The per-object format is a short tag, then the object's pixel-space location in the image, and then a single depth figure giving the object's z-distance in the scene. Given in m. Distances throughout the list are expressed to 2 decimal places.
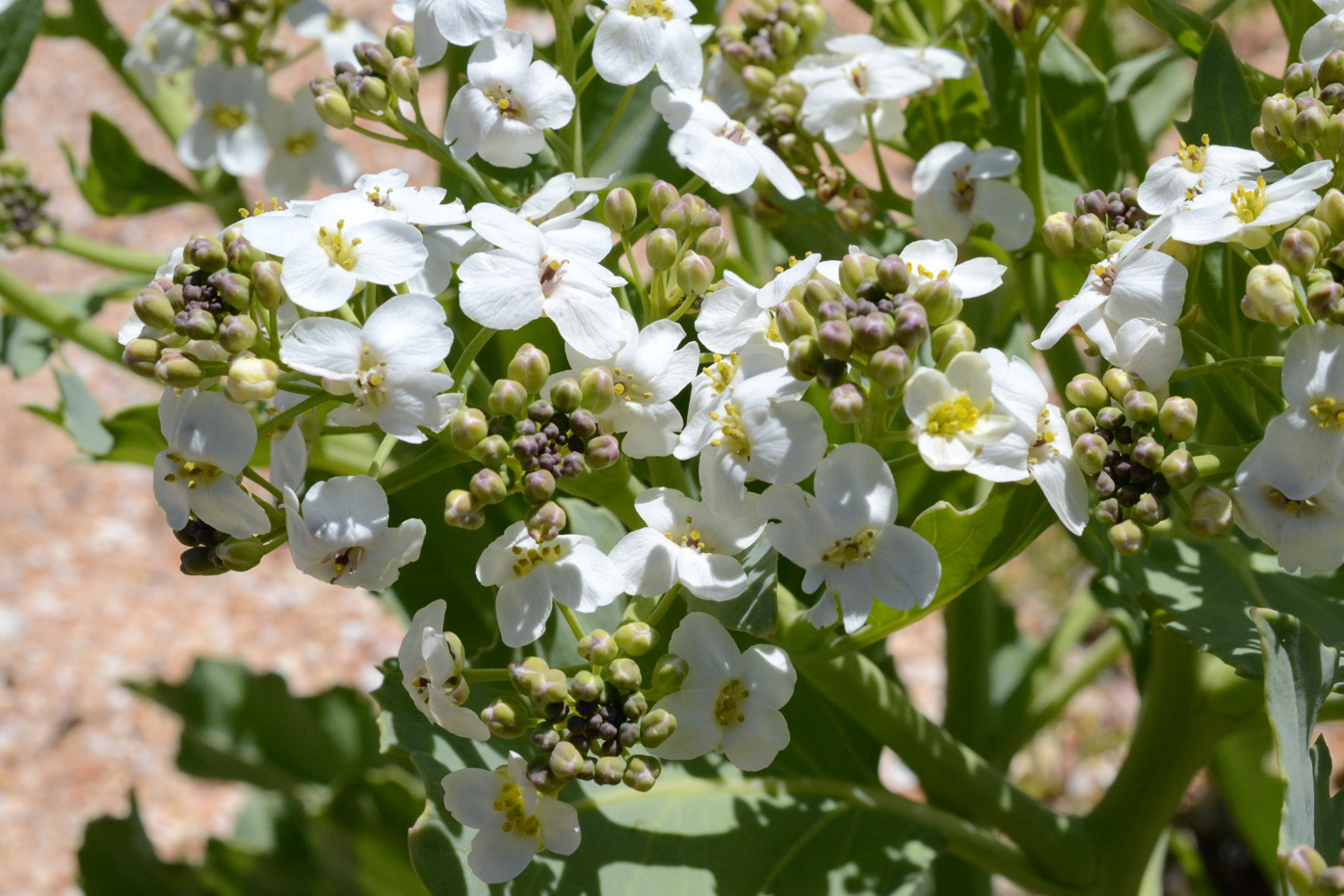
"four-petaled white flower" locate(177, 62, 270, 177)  0.43
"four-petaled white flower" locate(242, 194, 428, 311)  0.35
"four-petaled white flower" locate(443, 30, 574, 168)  0.37
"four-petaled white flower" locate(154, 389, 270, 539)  0.35
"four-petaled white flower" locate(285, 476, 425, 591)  0.35
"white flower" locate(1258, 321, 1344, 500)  0.35
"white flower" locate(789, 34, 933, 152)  0.39
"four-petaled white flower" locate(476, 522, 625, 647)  0.35
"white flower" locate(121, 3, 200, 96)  0.43
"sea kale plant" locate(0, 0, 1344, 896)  0.35
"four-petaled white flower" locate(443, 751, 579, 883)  0.36
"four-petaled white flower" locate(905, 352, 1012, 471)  0.35
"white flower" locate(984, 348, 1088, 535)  0.35
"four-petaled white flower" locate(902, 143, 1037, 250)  0.39
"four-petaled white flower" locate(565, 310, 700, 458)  0.36
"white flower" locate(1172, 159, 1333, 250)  0.35
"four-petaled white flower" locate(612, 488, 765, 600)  0.35
